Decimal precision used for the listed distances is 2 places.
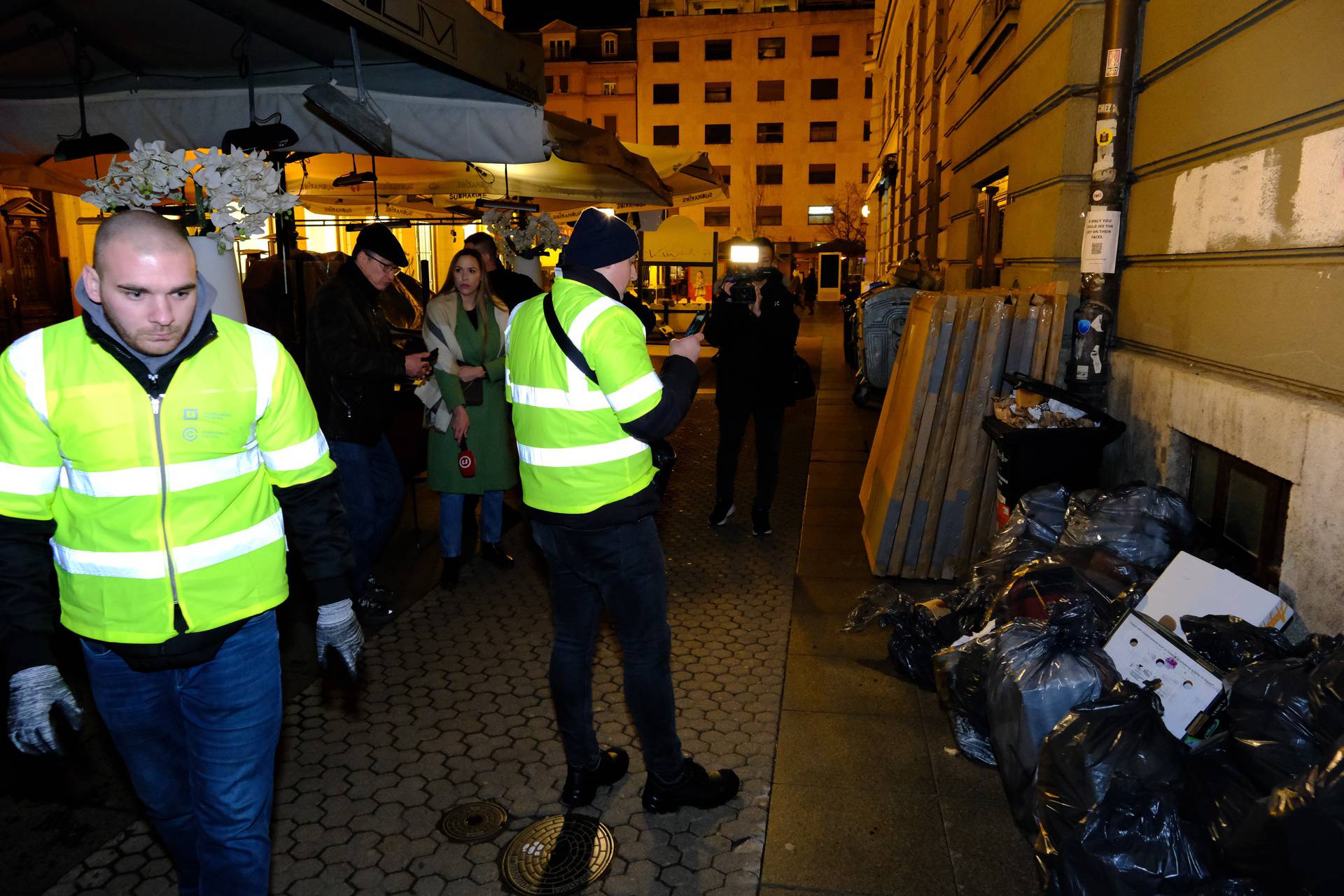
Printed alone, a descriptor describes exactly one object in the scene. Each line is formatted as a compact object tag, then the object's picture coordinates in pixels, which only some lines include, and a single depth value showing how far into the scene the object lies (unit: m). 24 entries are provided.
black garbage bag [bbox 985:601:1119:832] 2.90
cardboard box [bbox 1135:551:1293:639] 3.07
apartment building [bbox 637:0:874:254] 54.44
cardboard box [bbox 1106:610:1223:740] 2.74
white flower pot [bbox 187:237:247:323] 3.80
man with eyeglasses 4.55
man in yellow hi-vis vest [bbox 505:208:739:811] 2.77
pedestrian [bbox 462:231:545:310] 5.89
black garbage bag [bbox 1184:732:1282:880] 2.07
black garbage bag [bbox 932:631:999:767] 3.36
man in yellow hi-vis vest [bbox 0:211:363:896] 2.04
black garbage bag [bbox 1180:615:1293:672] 2.74
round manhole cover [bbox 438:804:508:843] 3.05
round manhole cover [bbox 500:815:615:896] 2.82
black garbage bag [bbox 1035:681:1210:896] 2.27
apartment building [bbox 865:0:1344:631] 3.11
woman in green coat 5.40
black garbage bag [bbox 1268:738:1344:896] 1.88
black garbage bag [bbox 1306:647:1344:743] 2.19
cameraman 6.12
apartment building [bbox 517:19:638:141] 54.94
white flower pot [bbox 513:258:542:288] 8.64
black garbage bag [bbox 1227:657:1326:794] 2.24
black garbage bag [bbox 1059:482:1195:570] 3.71
